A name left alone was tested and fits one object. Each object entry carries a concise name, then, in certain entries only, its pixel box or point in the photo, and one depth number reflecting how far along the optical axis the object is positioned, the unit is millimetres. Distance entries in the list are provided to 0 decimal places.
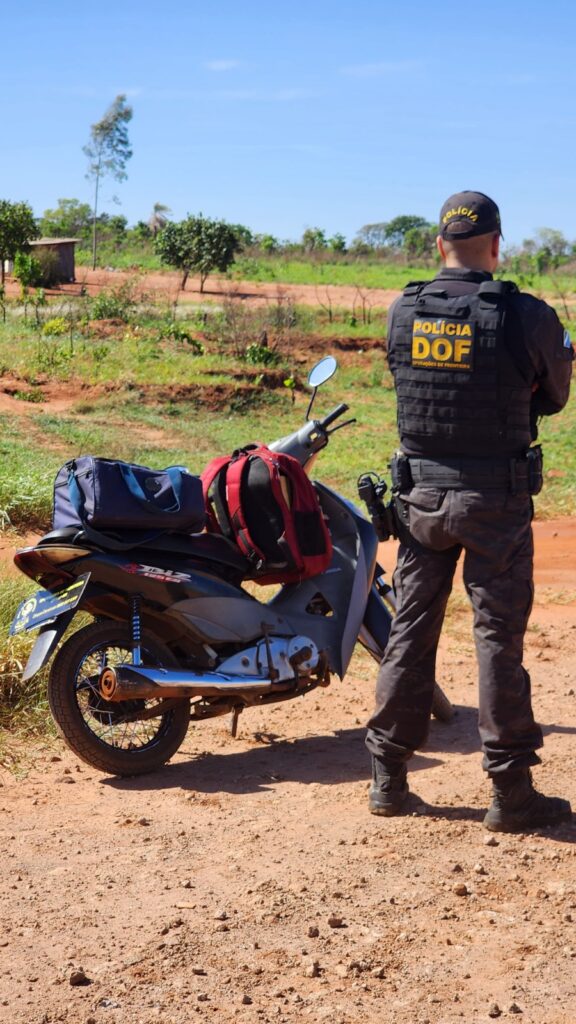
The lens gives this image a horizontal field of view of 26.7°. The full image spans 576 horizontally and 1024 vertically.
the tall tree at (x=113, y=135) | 51312
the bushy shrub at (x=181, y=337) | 21094
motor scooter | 4207
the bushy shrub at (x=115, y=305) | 23438
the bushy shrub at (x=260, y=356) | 20391
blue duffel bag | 4211
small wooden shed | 34062
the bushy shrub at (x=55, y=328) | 20734
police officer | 3551
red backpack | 4535
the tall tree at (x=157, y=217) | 53981
